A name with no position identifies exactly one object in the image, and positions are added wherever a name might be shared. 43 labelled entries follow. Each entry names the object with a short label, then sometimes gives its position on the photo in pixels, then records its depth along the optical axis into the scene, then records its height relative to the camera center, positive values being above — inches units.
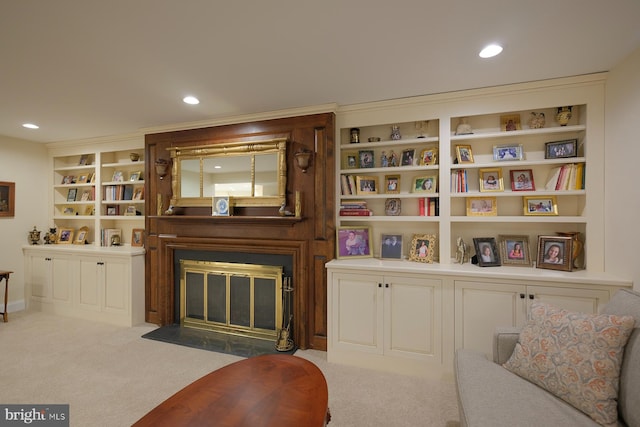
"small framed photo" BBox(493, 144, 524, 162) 103.2 +21.5
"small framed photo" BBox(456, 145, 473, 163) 108.2 +21.3
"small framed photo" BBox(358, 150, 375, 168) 122.4 +22.3
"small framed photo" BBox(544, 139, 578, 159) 97.2 +21.5
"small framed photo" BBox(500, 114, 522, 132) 105.0 +32.9
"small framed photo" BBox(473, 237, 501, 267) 100.0 -13.9
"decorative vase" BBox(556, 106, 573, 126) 96.8 +32.6
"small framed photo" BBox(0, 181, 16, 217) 159.5 +6.6
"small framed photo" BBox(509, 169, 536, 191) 102.7 +11.3
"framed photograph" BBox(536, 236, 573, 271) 91.6 -13.3
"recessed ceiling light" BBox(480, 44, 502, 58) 74.3 +42.5
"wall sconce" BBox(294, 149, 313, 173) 114.6 +21.4
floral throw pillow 51.7 -28.5
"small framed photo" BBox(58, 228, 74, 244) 176.9 -14.9
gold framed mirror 122.3 +17.2
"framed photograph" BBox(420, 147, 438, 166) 112.9 +21.7
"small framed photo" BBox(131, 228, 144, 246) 161.2 -14.6
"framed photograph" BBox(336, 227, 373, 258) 117.8 -12.7
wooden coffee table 51.5 -37.5
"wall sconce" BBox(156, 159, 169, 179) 138.8 +21.2
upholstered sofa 49.7 -35.7
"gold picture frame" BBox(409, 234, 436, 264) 110.5 -14.0
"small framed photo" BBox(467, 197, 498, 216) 107.3 +2.2
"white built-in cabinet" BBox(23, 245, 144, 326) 142.6 -37.3
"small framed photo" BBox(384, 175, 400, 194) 120.5 +11.5
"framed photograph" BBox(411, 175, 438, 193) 113.7 +11.1
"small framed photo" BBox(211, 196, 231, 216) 126.2 +2.3
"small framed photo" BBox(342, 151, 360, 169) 124.1 +22.3
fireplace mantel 116.3 -5.9
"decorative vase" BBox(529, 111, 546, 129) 100.9 +31.8
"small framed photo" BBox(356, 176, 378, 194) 121.6 +11.2
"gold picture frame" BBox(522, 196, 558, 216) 100.3 +2.4
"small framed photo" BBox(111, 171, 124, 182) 166.9 +20.0
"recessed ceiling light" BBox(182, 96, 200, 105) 106.7 +42.1
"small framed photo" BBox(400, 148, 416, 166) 116.3 +22.1
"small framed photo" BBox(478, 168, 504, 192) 106.0 +12.2
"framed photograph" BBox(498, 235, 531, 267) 101.0 -13.7
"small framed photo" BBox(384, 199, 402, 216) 119.9 +1.9
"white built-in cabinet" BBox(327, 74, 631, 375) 91.0 -3.2
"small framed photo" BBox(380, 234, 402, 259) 116.6 -14.3
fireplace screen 125.8 -39.6
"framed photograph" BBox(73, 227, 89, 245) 174.6 -15.3
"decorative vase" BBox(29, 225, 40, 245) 170.2 -15.0
